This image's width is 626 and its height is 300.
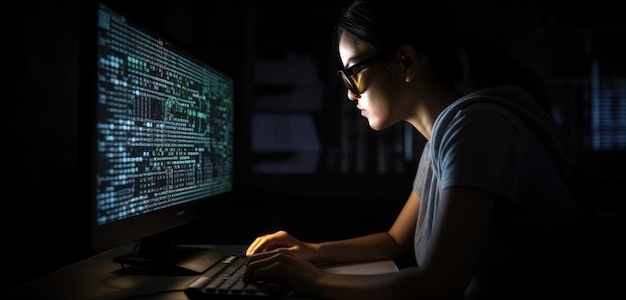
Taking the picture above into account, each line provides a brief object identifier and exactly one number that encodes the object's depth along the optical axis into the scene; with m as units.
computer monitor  0.69
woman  0.67
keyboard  0.69
